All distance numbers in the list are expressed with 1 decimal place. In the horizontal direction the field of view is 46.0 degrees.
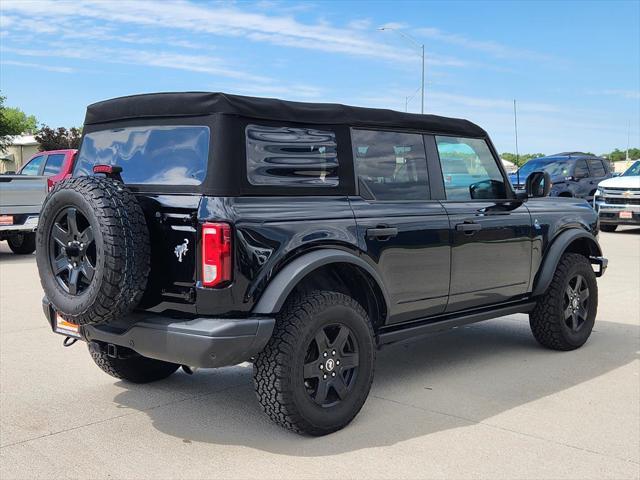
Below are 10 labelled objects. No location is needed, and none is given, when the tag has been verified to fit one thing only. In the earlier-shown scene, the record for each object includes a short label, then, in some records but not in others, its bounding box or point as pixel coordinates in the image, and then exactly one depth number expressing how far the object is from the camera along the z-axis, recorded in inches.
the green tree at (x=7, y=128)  2253.9
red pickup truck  583.8
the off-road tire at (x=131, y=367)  200.4
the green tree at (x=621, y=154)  3807.6
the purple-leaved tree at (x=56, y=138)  2425.0
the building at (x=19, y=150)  2955.2
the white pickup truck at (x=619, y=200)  697.6
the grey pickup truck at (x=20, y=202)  506.3
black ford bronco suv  150.9
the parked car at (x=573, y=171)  832.3
